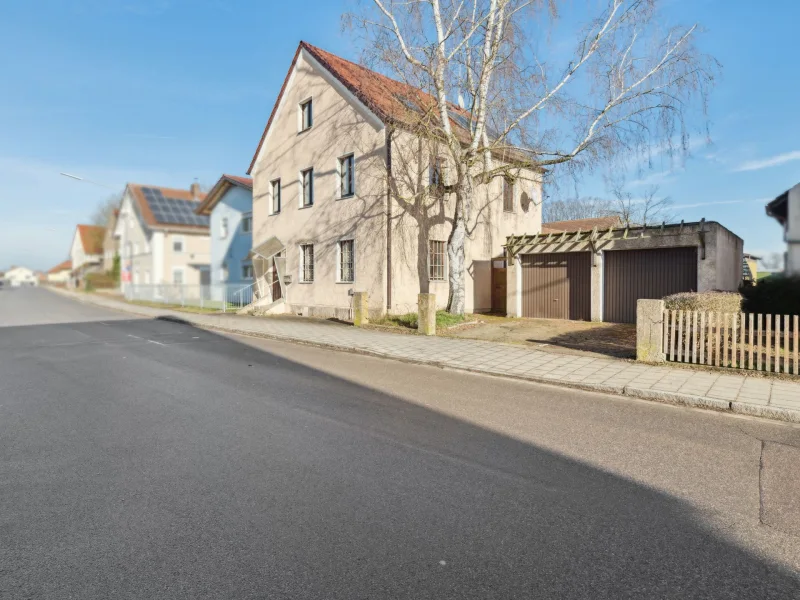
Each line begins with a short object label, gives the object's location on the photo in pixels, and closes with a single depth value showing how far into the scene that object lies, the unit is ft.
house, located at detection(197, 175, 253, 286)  89.04
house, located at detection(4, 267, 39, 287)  502.79
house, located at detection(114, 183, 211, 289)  119.55
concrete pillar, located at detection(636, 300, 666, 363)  28.81
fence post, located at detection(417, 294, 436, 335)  44.11
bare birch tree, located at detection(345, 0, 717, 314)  44.42
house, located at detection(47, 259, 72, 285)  350.23
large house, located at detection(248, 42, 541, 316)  54.08
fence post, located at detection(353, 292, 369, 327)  51.11
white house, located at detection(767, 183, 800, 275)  43.52
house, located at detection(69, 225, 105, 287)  219.61
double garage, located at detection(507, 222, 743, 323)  44.93
